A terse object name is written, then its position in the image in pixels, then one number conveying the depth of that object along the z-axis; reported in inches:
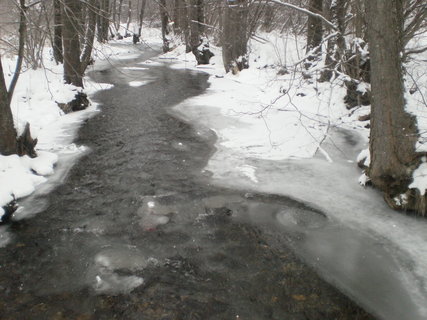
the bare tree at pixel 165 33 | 1006.6
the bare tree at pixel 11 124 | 239.4
